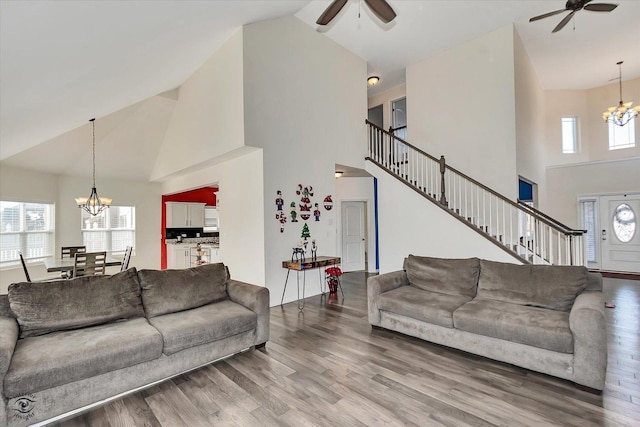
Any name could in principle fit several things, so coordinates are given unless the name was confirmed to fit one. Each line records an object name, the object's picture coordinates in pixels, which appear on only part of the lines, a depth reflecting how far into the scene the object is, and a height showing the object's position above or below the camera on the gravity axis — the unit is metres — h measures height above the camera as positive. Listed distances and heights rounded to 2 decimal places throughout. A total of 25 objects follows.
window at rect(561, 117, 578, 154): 8.87 +2.41
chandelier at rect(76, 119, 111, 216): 6.14 +0.40
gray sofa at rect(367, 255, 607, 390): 2.44 -0.92
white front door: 7.48 -0.41
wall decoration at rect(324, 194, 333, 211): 5.92 +0.31
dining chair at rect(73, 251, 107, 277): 4.66 -0.68
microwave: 9.59 +0.03
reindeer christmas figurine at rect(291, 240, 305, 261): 5.29 -0.61
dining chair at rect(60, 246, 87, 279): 6.14 -0.60
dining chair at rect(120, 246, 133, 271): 5.45 -0.71
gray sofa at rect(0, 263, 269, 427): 2.05 -0.93
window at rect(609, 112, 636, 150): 8.01 +2.18
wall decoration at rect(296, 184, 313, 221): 5.49 +0.33
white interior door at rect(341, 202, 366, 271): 8.04 -0.46
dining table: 4.57 -0.69
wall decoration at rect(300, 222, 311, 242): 5.43 -0.23
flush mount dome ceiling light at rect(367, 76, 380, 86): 7.86 +3.63
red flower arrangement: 5.48 -1.16
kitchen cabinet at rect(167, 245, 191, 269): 8.59 -1.02
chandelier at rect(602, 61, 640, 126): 7.15 +2.51
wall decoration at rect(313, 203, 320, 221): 5.72 +0.13
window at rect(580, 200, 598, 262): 8.08 -0.20
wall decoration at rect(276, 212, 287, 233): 5.14 +0.02
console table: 4.90 -0.75
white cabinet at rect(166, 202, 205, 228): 8.87 +0.16
